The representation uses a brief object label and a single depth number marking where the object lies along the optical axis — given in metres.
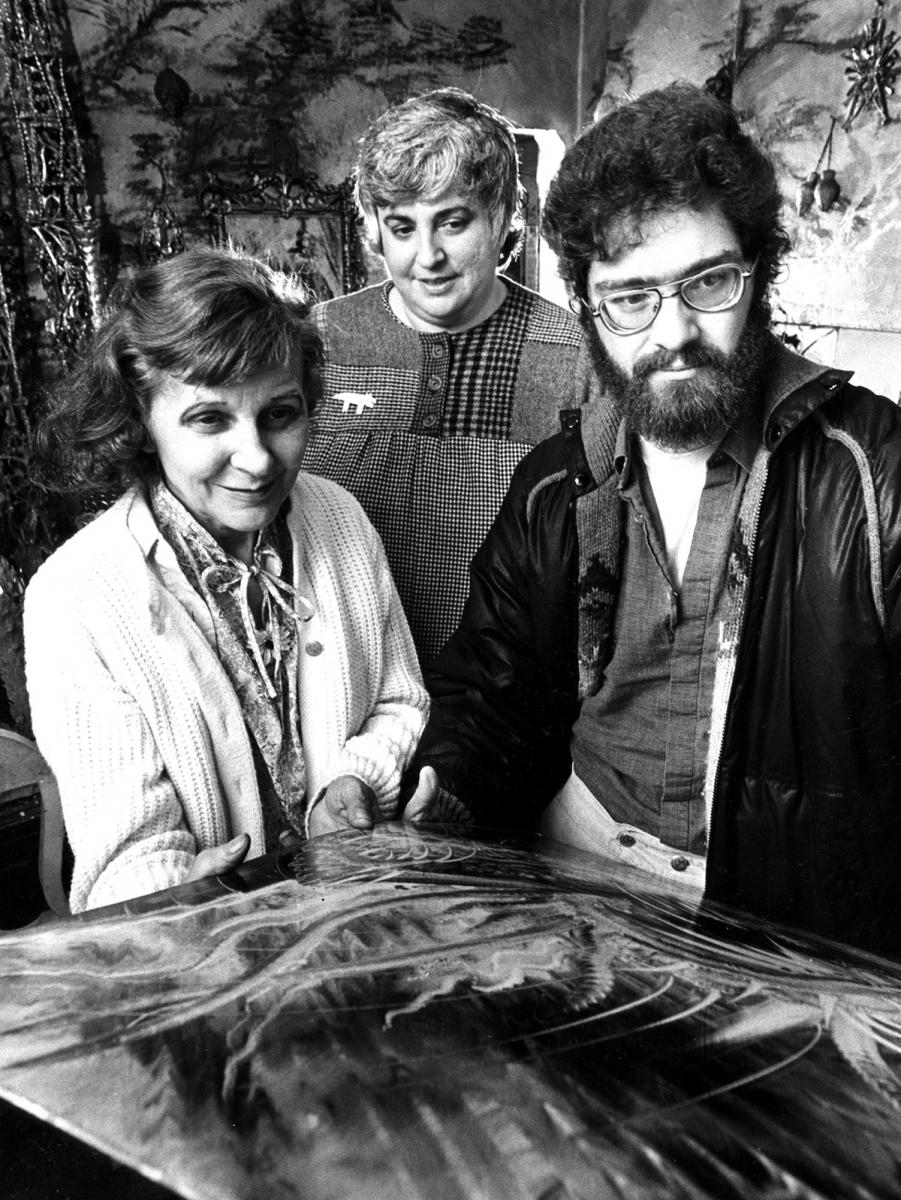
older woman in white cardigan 1.57
